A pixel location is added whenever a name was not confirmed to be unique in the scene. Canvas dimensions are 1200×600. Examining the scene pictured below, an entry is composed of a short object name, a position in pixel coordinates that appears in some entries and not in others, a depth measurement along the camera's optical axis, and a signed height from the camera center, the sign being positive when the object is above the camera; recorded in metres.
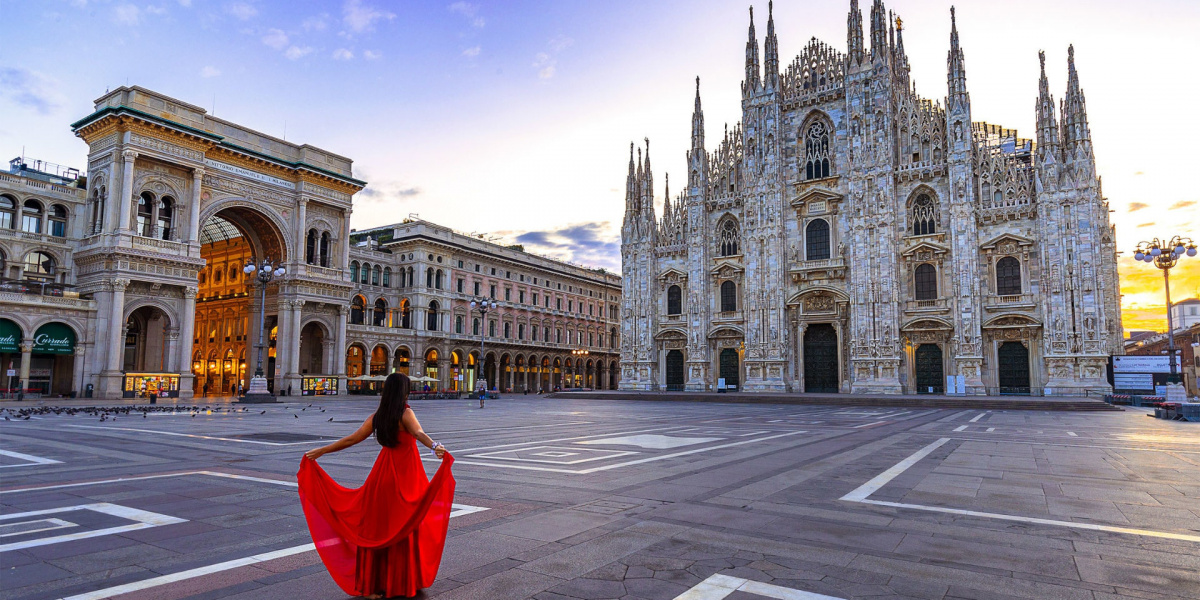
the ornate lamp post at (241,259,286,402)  38.03 -1.18
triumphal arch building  41.31 +8.42
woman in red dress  4.37 -0.99
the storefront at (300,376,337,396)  51.19 -1.77
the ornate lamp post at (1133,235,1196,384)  25.86 +4.51
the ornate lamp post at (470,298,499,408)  42.36 +4.47
